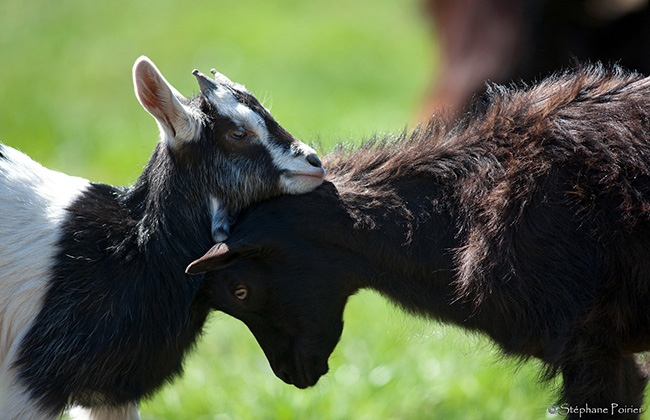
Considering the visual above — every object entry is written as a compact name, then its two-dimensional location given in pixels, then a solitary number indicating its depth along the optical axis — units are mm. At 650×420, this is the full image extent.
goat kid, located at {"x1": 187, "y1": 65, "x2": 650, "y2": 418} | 6262
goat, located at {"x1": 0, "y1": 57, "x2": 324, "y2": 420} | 6516
